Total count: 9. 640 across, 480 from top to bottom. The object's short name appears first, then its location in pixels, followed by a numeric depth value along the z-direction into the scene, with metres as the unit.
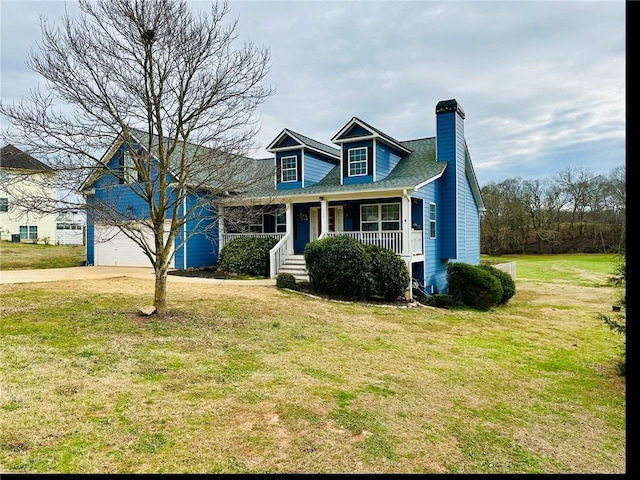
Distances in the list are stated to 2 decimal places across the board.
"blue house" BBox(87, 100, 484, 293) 15.41
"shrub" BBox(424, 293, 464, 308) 14.00
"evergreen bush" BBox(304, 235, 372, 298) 12.47
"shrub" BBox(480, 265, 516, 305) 15.03
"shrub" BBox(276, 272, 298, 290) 13.21
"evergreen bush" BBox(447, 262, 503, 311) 13.87
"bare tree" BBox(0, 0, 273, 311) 7.20
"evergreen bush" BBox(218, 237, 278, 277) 15.84
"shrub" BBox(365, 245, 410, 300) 12.88
